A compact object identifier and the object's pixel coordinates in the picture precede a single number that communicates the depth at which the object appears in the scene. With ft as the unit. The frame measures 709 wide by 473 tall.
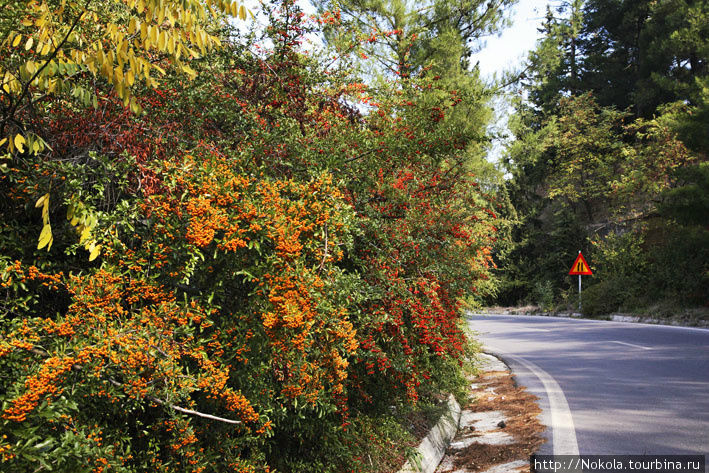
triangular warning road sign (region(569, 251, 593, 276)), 92.31
